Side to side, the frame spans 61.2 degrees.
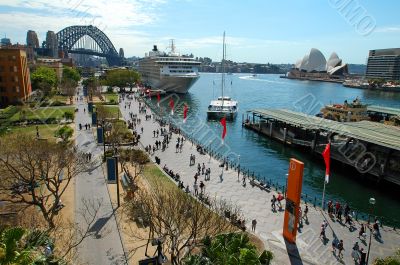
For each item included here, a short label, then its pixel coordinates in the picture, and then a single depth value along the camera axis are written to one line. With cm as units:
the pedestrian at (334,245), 2102
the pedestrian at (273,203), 2692
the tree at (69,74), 12094
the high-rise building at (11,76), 7225
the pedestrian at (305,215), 2564
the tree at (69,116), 6041
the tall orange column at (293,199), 2111
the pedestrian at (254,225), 2294
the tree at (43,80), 8844
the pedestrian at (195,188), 2910
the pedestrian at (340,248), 2069
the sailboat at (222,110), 7812
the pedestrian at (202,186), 2946
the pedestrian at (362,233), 2285
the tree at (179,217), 1736
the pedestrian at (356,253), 2003
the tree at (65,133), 4330
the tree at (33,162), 2400
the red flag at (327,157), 2953
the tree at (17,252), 983
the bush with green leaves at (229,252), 1392
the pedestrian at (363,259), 1947
